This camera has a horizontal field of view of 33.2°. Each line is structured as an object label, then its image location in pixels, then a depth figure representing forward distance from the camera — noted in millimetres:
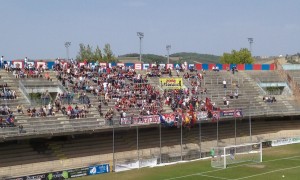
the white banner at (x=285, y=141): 52850
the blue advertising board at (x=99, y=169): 37125
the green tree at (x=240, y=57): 104188
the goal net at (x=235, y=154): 41281
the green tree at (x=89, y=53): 101200
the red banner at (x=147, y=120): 42450
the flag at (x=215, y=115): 47969
